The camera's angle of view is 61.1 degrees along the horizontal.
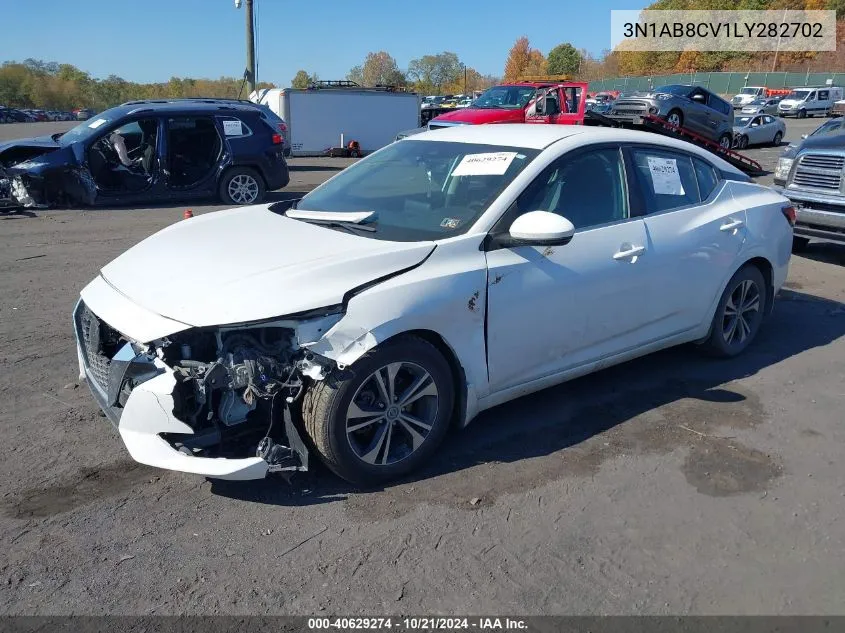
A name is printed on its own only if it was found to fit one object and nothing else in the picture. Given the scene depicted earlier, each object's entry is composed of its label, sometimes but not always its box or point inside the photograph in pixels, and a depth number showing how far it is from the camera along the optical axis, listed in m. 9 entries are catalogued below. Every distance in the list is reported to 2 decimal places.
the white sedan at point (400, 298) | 3.29
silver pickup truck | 8.41
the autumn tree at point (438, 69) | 118.19
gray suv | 18.94
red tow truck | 15.20
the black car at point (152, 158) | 11.27
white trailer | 23.36
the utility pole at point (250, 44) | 27.88
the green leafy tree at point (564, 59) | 99.44
